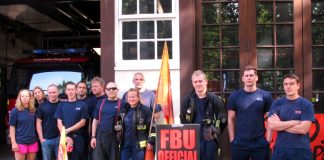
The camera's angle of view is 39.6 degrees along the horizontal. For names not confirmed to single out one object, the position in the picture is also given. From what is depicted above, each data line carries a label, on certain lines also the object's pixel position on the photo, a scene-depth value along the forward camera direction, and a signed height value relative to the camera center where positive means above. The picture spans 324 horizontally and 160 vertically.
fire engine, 10.19 +0.23
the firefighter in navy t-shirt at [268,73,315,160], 5.59 -0.57
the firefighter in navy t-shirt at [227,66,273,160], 6.00 -0.60
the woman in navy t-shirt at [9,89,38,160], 7.42 -0.81
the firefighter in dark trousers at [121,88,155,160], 6.41 -0.71
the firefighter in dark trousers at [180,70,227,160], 6.05 -0.49
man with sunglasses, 6.76 -0.73
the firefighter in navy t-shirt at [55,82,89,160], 7.07 -0.60
